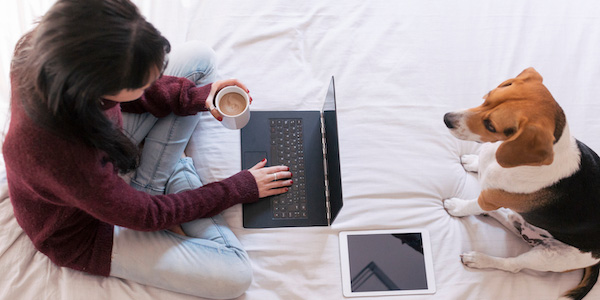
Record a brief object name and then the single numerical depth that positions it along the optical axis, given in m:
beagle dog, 1.18
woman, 0.87
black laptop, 1.49
